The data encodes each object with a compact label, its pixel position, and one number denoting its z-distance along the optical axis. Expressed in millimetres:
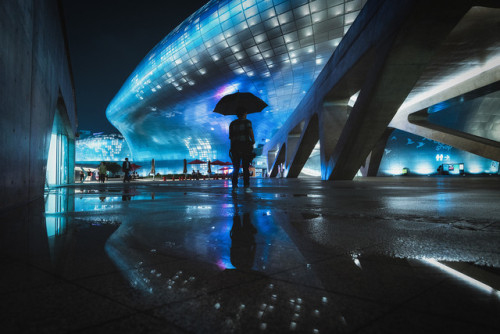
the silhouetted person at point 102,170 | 22234
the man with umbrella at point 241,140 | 6828
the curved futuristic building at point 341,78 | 9422
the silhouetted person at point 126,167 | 18781
